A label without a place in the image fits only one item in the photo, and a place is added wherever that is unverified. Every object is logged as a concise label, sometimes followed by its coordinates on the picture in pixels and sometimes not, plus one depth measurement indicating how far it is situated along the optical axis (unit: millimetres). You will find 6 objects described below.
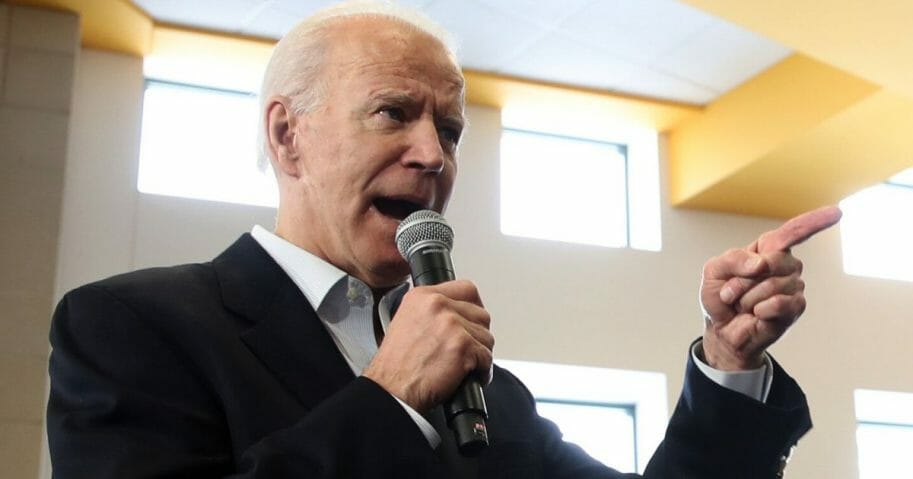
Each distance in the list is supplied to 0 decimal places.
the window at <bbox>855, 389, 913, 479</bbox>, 7102
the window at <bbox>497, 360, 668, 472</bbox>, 6531
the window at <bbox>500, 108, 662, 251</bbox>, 6828
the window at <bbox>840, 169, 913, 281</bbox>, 7434
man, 1444
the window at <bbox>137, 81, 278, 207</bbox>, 6141
